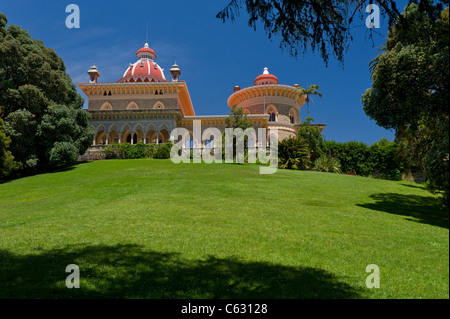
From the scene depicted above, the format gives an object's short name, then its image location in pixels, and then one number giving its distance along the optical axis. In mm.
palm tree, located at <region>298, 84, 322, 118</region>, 46625
